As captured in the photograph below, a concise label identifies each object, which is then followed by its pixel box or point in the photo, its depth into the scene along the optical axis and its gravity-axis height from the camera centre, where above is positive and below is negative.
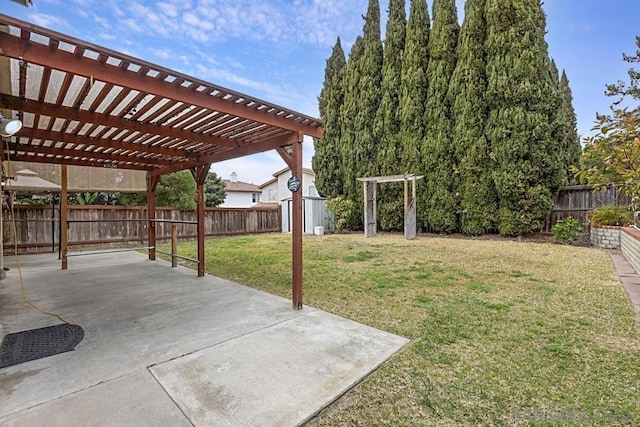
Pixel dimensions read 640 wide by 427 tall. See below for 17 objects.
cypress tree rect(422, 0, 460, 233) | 10.75 +2.96
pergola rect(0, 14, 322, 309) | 2.05 +1.06
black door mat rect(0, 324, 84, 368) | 2.35 -1.07
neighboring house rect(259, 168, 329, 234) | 12.71 -0.09
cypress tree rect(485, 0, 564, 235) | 8.87 +2.70
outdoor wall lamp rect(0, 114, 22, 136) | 2.70 +0.81
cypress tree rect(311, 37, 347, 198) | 13.88 +3.35
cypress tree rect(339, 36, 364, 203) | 13.30 +4.33
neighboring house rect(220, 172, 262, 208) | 27.78 +1.80
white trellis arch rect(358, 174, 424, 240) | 10.17 +0.15
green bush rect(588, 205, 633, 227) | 7.01 -0.22
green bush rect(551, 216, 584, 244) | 7.95 -0.61
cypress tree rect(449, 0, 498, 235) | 9.90 +2.56
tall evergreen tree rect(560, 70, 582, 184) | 9.96 +3.27
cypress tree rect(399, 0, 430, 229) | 11.46 +4.62
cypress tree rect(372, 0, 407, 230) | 12.02 +3.76
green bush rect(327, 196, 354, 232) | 12.77 +0.14
